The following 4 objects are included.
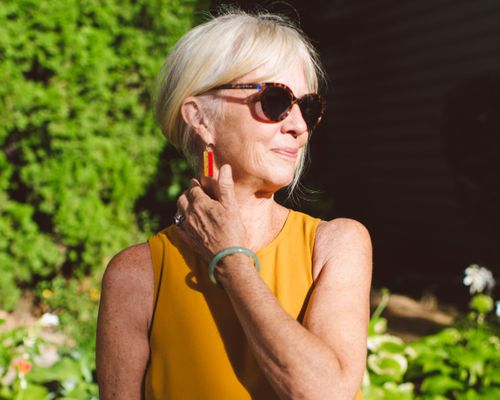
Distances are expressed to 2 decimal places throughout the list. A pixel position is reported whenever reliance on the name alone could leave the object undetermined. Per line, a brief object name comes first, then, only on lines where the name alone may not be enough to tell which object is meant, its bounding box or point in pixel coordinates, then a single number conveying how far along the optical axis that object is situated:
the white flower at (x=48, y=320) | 3.13
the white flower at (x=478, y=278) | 3.53
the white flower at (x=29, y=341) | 3.21
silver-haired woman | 1.52
